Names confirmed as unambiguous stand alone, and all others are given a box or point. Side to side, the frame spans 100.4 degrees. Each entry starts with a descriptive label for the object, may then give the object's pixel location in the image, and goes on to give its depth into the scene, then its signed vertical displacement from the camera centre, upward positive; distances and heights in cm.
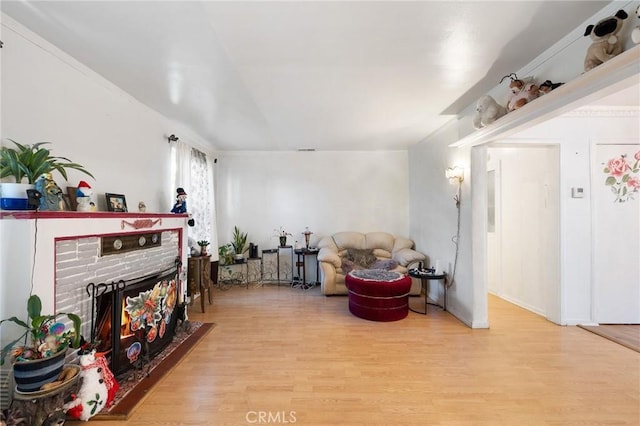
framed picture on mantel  247 +11
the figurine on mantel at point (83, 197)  204 +13
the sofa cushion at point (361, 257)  474 -80
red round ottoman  345 -111
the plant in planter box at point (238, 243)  509 -59
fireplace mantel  155 -25
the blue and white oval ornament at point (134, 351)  222 -117
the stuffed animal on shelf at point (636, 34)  136 +92
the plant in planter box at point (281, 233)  549 -41
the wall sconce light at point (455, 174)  339 +49
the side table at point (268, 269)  536 -113
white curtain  381 +43
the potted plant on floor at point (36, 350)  146 -78
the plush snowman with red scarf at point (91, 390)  169 -115
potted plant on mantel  156 +27
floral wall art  323 +43
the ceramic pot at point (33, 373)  145 -88
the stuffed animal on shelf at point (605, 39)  150 +102
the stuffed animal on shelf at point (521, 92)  218 +101
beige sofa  446 -72
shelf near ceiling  147 +82
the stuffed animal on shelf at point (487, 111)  261 +101
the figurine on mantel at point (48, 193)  166 +14
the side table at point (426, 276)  370 -89
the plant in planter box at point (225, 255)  491 -79
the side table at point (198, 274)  370 -86
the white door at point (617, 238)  319 -31
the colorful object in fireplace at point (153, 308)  226 -87
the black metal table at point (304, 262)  497 -96
